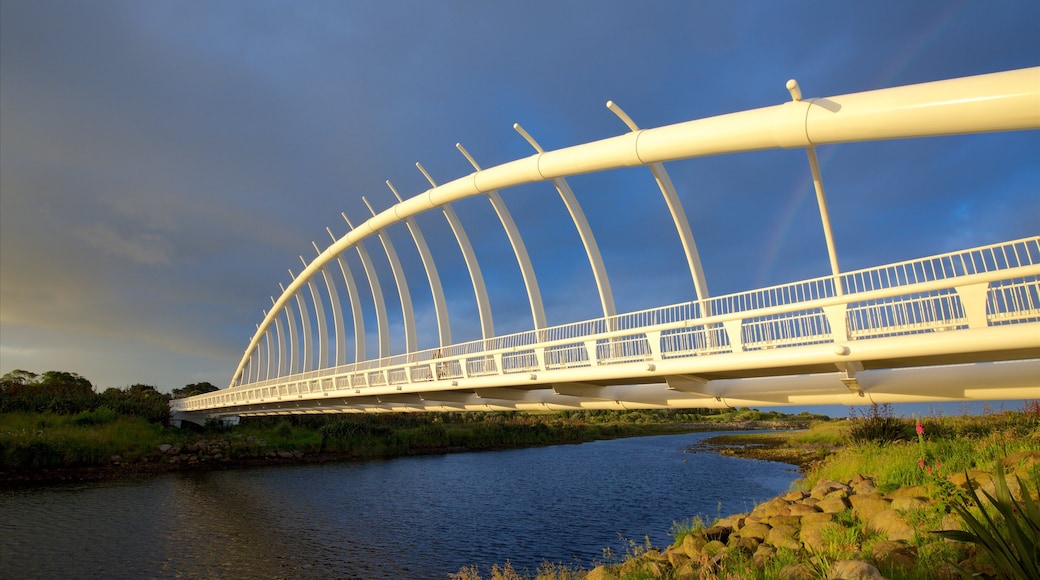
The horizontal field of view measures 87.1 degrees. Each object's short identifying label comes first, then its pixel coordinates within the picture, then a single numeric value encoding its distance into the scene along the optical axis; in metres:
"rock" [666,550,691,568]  8.94
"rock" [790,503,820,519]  10.07
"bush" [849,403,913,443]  16.34
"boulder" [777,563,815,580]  6.10
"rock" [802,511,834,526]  9.27
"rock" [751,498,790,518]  10.91
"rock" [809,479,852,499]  11.61
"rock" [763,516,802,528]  9.69
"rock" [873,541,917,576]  6.14
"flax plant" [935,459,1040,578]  4.51
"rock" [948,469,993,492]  8.74
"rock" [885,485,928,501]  8.87
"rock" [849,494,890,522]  8.99
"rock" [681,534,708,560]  9.21
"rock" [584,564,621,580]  8.60
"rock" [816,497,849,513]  9.80
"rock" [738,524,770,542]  9.63
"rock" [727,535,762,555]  8.98
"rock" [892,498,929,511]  8.16
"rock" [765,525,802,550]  8.48
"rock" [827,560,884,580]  5.33
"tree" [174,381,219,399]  81.50
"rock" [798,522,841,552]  8.03
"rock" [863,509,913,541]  7.32
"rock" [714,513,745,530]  10.96
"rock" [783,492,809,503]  12.27
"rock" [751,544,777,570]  7.69
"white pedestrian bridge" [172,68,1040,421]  7.21
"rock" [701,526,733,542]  10.36
